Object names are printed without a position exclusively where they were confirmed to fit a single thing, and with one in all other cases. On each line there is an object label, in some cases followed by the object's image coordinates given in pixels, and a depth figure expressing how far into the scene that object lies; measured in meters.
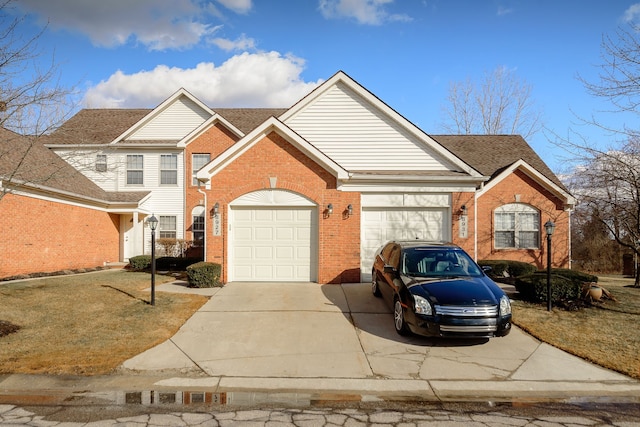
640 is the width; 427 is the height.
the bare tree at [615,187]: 10.51
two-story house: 11.95
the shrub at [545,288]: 9.25
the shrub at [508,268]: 14.50
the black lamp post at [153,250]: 9.13
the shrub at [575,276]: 10.18
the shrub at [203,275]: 11.05
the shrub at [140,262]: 17.19
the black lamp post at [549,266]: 8.90
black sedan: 6.48
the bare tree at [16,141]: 7.71
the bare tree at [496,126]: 32.88
